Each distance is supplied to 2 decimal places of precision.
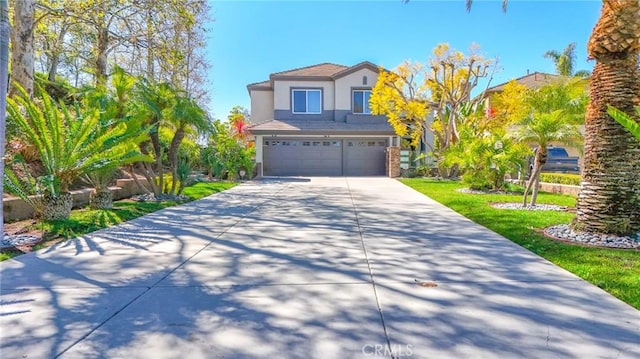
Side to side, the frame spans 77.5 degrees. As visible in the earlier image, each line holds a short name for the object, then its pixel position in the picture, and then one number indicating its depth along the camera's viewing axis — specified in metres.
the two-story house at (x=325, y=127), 24.27
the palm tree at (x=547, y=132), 9.40
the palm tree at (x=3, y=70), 5.86
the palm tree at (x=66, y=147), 7.43
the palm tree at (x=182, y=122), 11.18
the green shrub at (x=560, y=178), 14.03
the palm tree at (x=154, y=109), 10.73
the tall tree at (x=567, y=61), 33.66
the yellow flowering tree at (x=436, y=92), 19.33
